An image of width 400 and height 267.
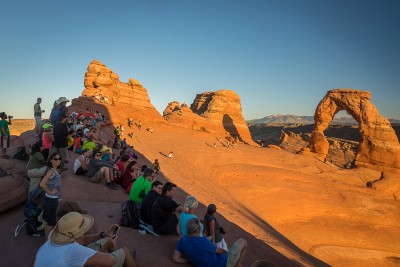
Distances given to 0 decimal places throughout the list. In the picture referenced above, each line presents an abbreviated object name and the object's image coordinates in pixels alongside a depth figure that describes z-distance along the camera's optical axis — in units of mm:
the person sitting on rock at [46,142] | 7812
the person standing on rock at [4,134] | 9523
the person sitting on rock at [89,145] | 10202
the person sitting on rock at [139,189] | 6324
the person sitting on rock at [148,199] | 5687
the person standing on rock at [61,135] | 7879
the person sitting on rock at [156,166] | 13934
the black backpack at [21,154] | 8828
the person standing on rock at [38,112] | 12405
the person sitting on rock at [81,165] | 8734
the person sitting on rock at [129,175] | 8992
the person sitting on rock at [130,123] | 29483
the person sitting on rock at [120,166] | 9281
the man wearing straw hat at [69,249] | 2787
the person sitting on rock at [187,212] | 5211
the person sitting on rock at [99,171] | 8453
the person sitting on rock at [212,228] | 5586
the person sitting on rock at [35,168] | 5629
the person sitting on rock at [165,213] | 5355
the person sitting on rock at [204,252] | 4352
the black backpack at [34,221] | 5168
